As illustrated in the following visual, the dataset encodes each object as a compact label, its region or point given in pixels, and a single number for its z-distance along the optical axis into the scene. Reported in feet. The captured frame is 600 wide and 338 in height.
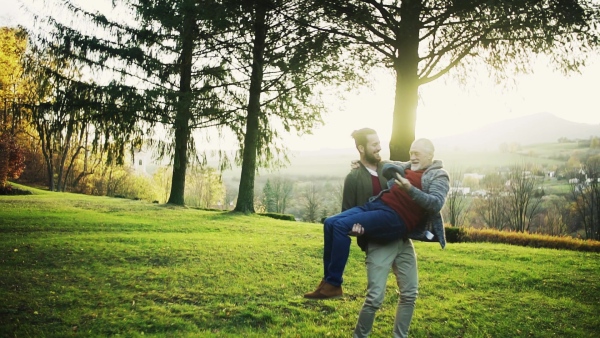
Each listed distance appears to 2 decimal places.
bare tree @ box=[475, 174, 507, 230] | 164.04
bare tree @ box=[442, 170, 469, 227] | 124.32
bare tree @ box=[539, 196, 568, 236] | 163.39
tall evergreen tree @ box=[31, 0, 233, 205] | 47.88
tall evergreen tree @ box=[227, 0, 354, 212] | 34.98
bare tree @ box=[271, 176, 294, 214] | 217.36
